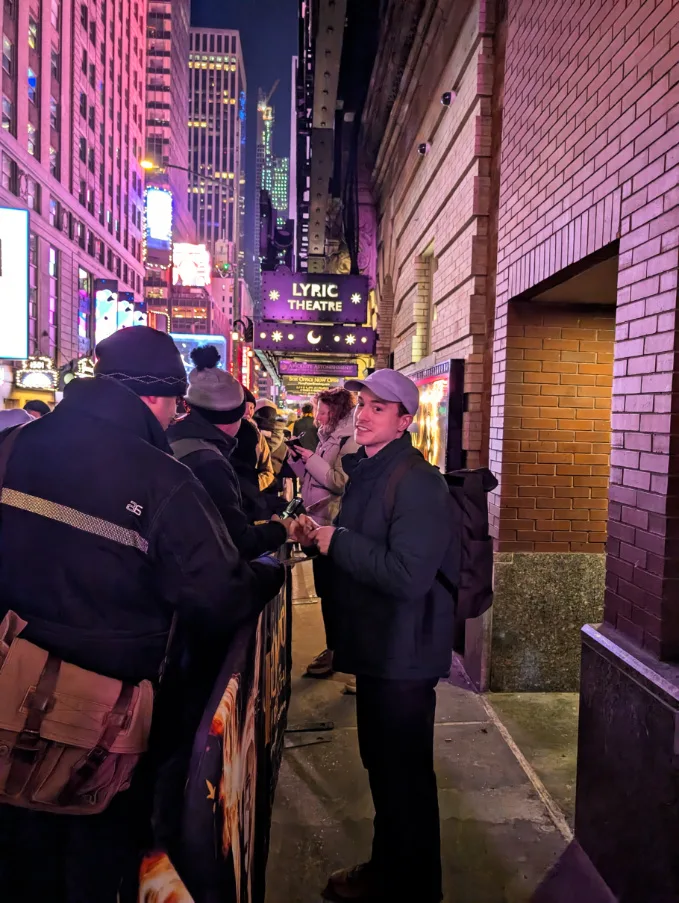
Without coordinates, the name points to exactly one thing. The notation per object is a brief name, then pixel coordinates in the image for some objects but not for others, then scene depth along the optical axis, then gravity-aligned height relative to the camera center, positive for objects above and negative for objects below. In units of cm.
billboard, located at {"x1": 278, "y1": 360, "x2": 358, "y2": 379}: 1289 +107
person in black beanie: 173 -44
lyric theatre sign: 1016 +201
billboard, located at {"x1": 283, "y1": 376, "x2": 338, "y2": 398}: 1877 +112
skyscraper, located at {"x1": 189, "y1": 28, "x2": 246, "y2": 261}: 17412 +8558
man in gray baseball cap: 243 -88
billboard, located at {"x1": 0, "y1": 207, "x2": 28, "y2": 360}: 1683 +337
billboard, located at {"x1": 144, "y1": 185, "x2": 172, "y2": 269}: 6069 +2047
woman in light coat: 493 -33
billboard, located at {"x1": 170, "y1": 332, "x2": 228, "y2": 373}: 5356 +701
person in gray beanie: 270 -14
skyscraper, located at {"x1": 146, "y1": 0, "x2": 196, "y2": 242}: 9344 +5248
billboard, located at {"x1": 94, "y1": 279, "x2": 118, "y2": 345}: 4062 +735
